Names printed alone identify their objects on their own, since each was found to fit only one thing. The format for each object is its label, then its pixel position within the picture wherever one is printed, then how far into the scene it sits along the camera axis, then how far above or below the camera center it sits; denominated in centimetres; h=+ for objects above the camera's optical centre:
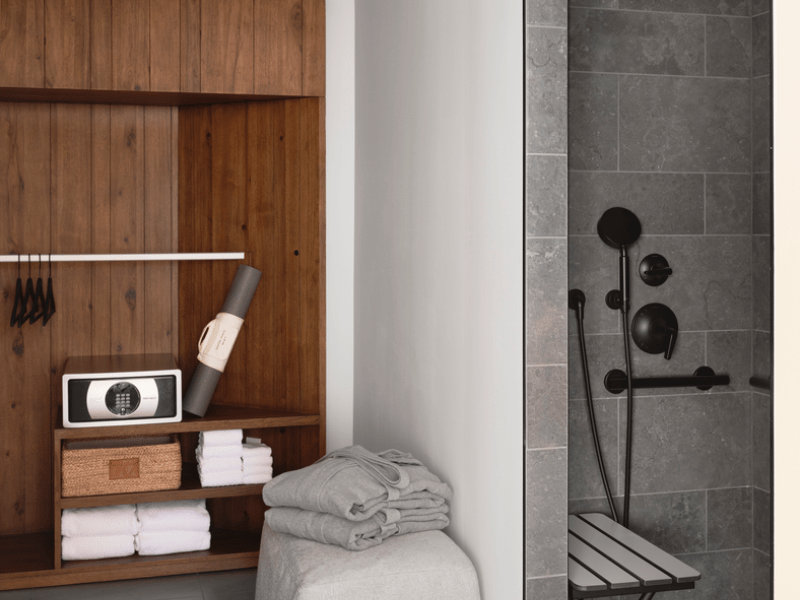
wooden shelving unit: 280 +34
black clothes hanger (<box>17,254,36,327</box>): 293 -2
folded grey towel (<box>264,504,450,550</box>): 195 -61
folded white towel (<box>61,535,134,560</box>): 272 -91
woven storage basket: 270 -62
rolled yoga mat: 294 -18
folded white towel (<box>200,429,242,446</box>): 285 -54
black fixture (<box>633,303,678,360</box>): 238 -11
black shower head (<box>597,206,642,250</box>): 233 +21
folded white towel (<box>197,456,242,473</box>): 284 -63
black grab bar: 236 -27
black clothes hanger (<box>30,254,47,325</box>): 294 -3
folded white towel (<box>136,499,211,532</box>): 280 -82
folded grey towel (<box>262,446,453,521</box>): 198 -52
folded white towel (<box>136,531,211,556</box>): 279 -91
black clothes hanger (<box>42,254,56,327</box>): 295 -4
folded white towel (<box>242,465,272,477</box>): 286 -66
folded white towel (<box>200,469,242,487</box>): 283 -69
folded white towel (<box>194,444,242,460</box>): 284 -59
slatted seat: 178 -67
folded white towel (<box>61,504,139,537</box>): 273 -82
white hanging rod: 286 +14
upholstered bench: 181 -67
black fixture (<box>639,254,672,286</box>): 236 +8
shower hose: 229 -37
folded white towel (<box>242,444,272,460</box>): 287 -59
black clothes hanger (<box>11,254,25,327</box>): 292 -4
